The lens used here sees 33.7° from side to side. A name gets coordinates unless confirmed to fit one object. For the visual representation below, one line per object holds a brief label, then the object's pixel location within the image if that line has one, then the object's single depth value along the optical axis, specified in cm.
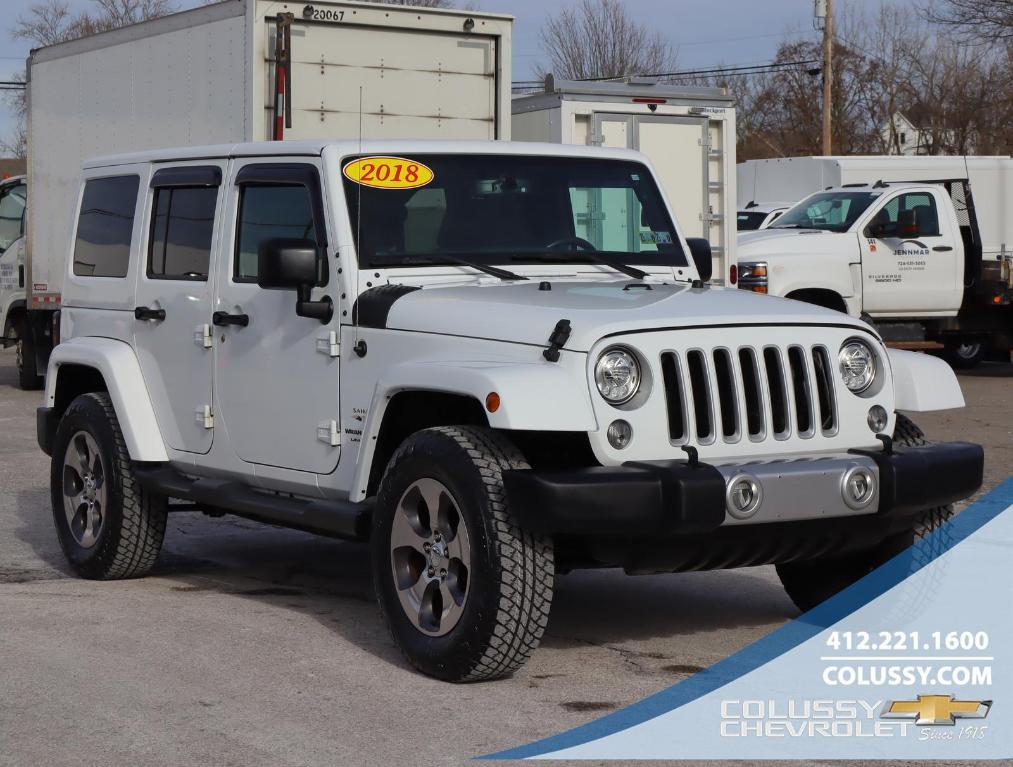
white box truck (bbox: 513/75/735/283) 1648
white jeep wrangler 559
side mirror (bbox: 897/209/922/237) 1803
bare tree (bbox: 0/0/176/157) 5869
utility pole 4172
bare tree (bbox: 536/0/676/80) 5147
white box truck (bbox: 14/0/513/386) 1280
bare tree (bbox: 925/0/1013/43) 4003
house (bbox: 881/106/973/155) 4938
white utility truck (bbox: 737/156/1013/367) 1773
